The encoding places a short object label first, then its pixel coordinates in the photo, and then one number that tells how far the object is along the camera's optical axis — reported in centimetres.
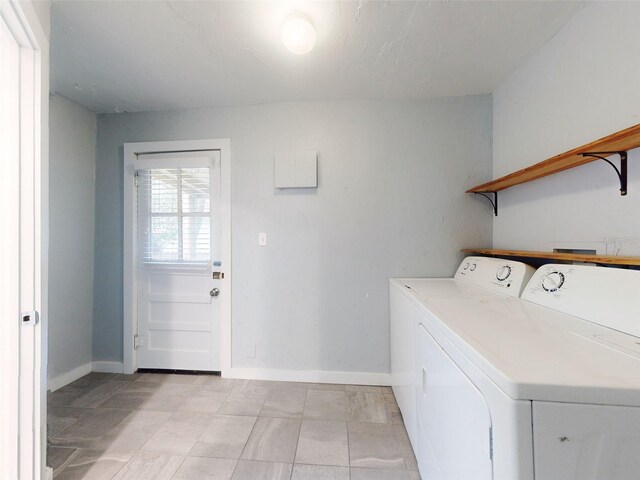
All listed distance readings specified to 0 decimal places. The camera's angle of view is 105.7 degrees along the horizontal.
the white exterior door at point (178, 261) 209
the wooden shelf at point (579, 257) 88
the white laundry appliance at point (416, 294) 125
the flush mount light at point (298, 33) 117
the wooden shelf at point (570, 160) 87
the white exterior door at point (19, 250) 100
